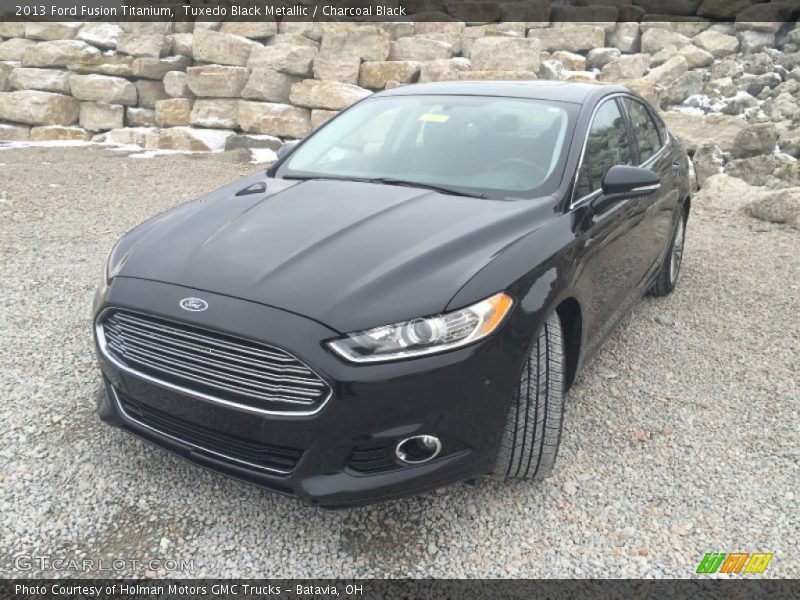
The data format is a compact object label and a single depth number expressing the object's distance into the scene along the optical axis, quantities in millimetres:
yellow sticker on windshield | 3514
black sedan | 2029
